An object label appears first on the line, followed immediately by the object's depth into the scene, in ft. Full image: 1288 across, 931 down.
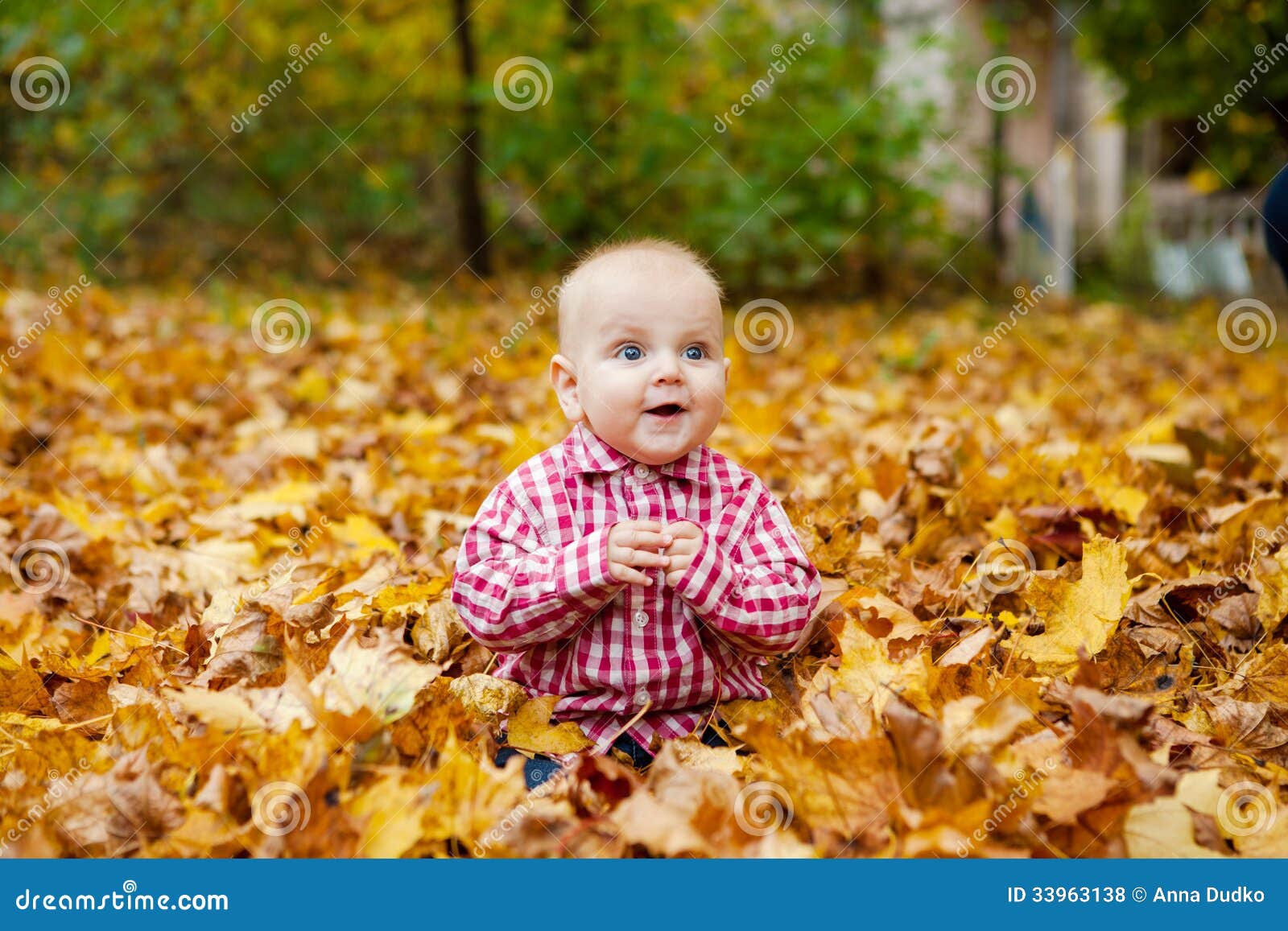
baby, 5.23
